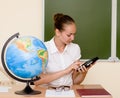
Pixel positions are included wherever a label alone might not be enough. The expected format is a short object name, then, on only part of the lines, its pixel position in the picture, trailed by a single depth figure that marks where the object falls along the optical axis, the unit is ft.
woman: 7.90
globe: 6.05
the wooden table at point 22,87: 6.13
